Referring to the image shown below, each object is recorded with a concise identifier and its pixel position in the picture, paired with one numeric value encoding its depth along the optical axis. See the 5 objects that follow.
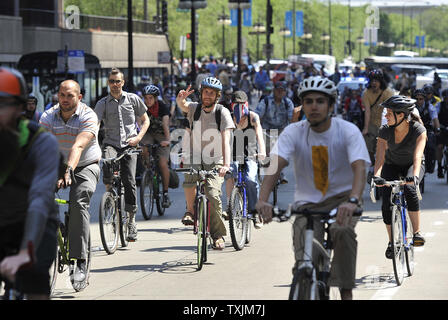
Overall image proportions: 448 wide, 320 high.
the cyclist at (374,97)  15.41
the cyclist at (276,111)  16.58
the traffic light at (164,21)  41.78
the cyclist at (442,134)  19.93
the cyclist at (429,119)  17.27
